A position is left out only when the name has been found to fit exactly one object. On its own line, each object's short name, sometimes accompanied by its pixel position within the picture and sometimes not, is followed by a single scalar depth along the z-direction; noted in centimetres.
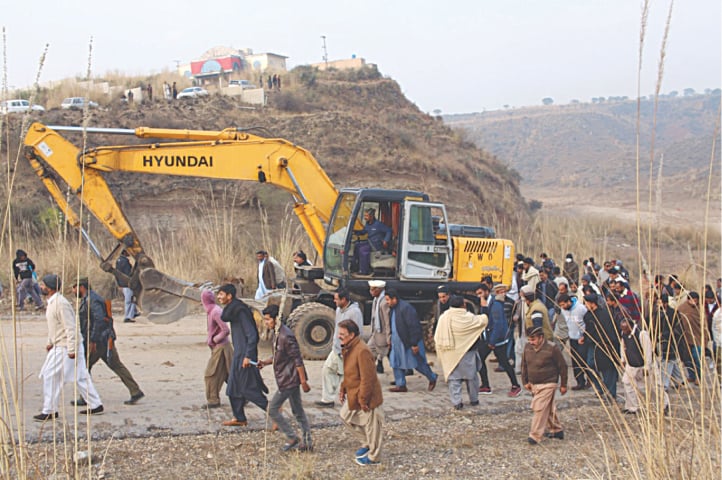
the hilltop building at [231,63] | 6191
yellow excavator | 1220
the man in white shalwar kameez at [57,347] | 774
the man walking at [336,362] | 933
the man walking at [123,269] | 1315
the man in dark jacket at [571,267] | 1714
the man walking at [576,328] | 1069
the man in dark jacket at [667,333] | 952
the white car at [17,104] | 3032
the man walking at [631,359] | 828
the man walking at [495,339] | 1052
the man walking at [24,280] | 1507
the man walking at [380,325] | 1034
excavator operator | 1220
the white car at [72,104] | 3092
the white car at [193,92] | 3564
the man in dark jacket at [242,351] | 802
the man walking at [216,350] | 874
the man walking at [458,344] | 960
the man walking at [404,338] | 1016
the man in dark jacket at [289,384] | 747
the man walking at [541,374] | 801
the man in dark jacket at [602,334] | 920
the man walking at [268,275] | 1338
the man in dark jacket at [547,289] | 1293
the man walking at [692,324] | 958
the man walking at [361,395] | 712
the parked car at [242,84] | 4153
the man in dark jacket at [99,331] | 846
